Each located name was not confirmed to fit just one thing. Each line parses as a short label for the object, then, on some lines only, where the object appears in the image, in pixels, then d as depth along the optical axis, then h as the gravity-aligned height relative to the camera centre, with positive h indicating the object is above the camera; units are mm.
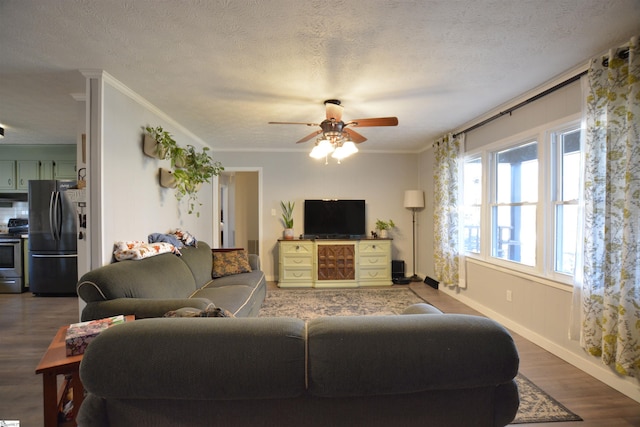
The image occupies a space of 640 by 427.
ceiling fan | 2709 +814
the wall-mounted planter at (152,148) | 2877 +648
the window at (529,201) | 2473 +113
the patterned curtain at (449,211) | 3918 +10
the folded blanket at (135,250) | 2418 -341
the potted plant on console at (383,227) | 5012 -272
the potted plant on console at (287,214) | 4982 -48
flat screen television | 5020 -134
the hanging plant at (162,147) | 2899 +684
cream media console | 4691 -852
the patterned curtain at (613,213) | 1806 -6
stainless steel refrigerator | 4039 -403
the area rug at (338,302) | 3471 -1244
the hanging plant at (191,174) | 3346 +453
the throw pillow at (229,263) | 3387 -635
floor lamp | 4945 +204
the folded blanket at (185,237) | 3326 -313
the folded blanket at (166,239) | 2932 -292
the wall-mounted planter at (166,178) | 3191 +369
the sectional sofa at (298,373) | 921 -534
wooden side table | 1273 -727
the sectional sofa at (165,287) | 1787 -584
